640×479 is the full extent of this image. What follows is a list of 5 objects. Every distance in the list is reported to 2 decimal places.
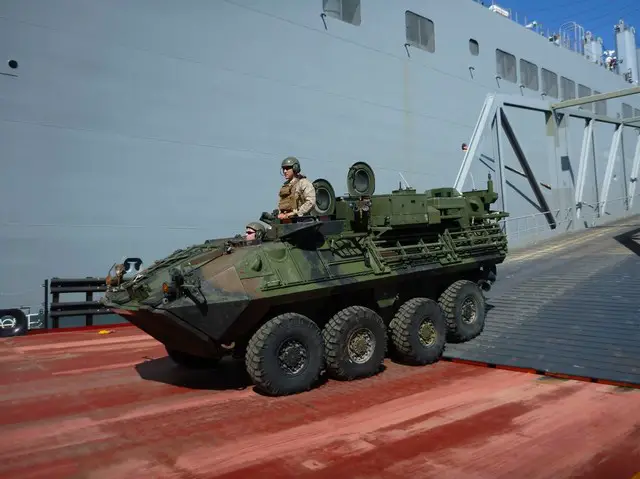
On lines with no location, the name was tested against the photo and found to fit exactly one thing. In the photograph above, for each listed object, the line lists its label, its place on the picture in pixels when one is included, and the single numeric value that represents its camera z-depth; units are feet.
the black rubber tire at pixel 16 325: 28.35
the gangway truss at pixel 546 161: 56.95
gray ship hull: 30.09
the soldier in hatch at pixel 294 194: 19.51
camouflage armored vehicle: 16.43
